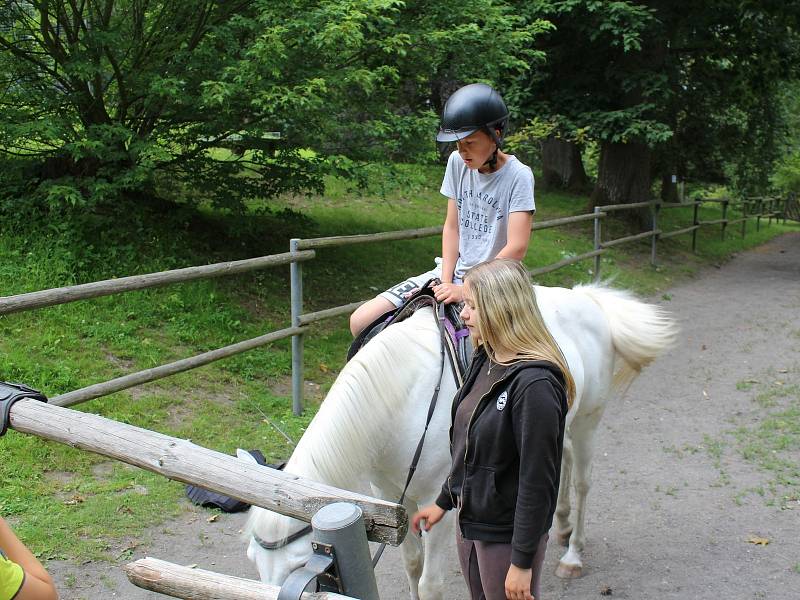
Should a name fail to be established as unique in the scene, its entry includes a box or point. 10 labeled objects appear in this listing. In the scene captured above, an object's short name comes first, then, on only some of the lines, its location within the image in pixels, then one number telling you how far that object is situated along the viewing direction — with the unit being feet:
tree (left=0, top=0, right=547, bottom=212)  20.30
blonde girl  6.72
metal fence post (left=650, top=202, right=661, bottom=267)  41.57
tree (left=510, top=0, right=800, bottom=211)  37.14
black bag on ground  14.37
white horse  8.34
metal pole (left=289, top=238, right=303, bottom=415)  18.56
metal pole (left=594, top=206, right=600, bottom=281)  33.37
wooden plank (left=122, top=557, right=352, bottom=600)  5.17
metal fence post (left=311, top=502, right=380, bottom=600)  4.97
